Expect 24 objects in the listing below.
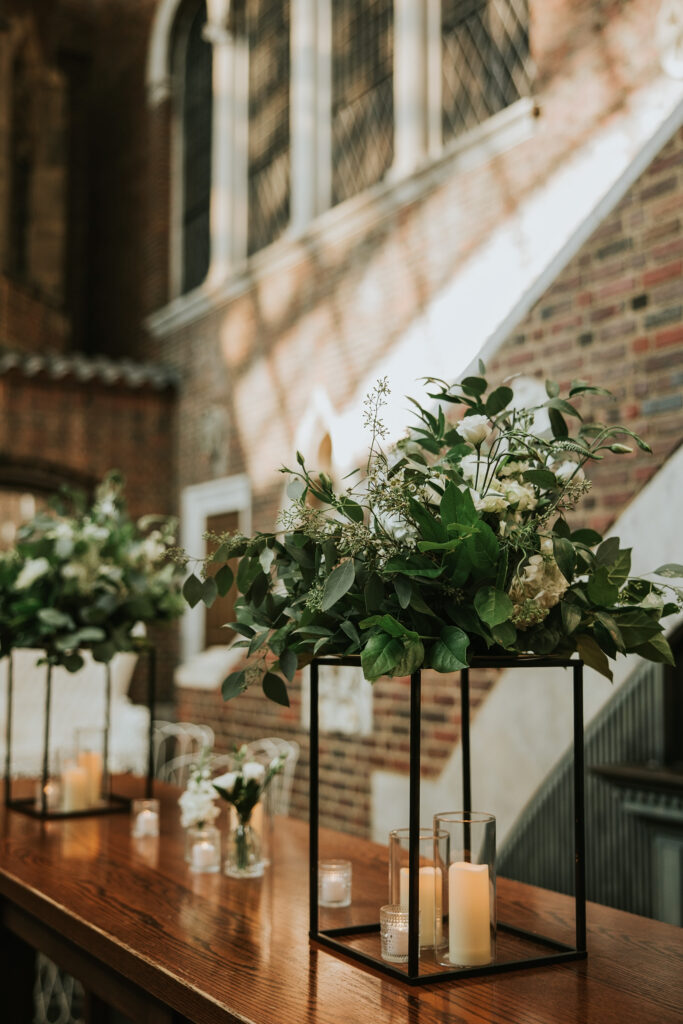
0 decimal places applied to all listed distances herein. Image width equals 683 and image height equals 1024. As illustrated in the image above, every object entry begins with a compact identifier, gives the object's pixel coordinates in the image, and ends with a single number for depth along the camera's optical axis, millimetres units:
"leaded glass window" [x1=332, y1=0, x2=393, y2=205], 7016
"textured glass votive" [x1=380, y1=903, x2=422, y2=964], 1609
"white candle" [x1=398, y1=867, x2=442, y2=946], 1618
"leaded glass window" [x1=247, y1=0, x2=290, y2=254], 8148
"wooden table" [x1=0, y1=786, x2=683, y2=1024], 1465
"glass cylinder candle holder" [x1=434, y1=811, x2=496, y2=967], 1570
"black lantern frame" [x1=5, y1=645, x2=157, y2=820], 3014
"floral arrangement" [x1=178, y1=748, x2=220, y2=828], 2379
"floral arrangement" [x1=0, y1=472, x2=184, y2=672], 2984
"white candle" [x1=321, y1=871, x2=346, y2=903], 1989
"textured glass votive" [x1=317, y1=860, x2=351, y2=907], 1990
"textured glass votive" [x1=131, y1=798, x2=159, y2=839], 2717
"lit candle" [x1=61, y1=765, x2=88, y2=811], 3045
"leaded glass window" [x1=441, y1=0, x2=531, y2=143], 5891
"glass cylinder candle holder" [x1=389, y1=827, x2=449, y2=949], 1597
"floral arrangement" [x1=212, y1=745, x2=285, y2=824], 2291
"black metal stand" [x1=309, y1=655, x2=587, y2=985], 1537
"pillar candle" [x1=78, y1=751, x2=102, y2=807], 3098
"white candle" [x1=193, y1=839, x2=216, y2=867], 2352
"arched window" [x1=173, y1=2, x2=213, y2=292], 9367
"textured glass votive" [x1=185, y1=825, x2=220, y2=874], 2350
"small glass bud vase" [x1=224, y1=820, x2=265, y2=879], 2297
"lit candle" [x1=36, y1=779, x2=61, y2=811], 3062
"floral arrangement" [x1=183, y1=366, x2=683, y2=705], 1562
